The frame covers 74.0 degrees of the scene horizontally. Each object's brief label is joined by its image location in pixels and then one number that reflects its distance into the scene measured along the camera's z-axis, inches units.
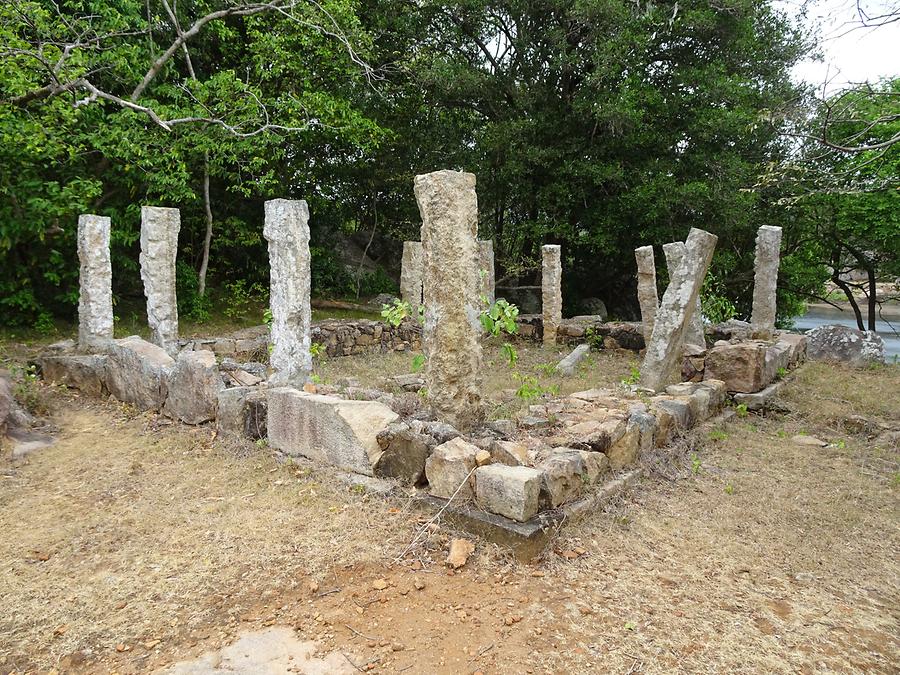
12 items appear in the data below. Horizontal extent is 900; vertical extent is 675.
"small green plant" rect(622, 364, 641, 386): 287.1
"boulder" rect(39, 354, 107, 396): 287.1
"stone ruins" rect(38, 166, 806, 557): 158.7
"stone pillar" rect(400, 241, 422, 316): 521.7
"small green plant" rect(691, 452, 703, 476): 200.8
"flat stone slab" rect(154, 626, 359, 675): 104.5
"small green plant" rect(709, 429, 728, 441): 236.5
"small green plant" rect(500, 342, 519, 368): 204.5
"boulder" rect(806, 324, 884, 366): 400.5
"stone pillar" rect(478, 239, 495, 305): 506.3
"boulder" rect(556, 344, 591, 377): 366.1
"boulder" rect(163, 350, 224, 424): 235.5
